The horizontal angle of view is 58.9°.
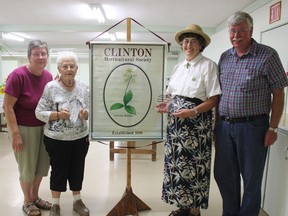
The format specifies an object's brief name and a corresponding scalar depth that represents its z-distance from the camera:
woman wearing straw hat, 1.88
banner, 1.99
